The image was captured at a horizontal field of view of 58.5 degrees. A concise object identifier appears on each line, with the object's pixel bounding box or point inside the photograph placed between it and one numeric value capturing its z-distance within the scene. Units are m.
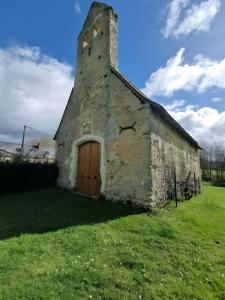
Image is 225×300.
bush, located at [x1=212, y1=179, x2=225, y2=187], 27.12
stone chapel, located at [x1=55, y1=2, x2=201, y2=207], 6.88
